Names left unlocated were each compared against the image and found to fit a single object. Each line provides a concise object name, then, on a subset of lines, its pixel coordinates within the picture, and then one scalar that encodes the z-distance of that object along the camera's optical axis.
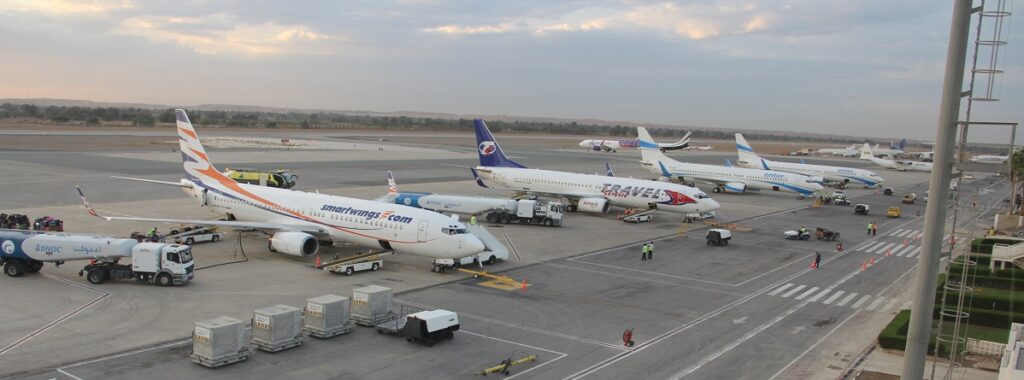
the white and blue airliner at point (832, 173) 106.50
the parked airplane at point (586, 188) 63.56
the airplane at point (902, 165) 158.38
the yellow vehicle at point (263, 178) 72.25
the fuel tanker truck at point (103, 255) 32.84
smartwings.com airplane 37.78
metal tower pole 10.30
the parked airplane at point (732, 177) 89.69
